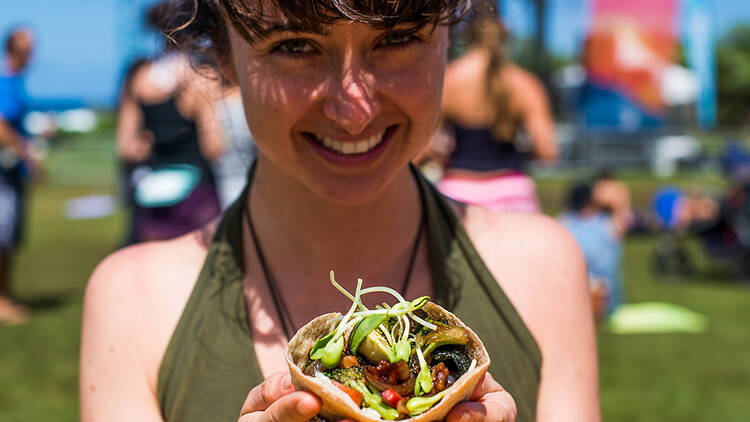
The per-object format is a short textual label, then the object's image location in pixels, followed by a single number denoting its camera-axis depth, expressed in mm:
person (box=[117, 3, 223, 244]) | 5301
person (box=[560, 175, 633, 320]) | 6910
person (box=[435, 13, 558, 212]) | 5090
